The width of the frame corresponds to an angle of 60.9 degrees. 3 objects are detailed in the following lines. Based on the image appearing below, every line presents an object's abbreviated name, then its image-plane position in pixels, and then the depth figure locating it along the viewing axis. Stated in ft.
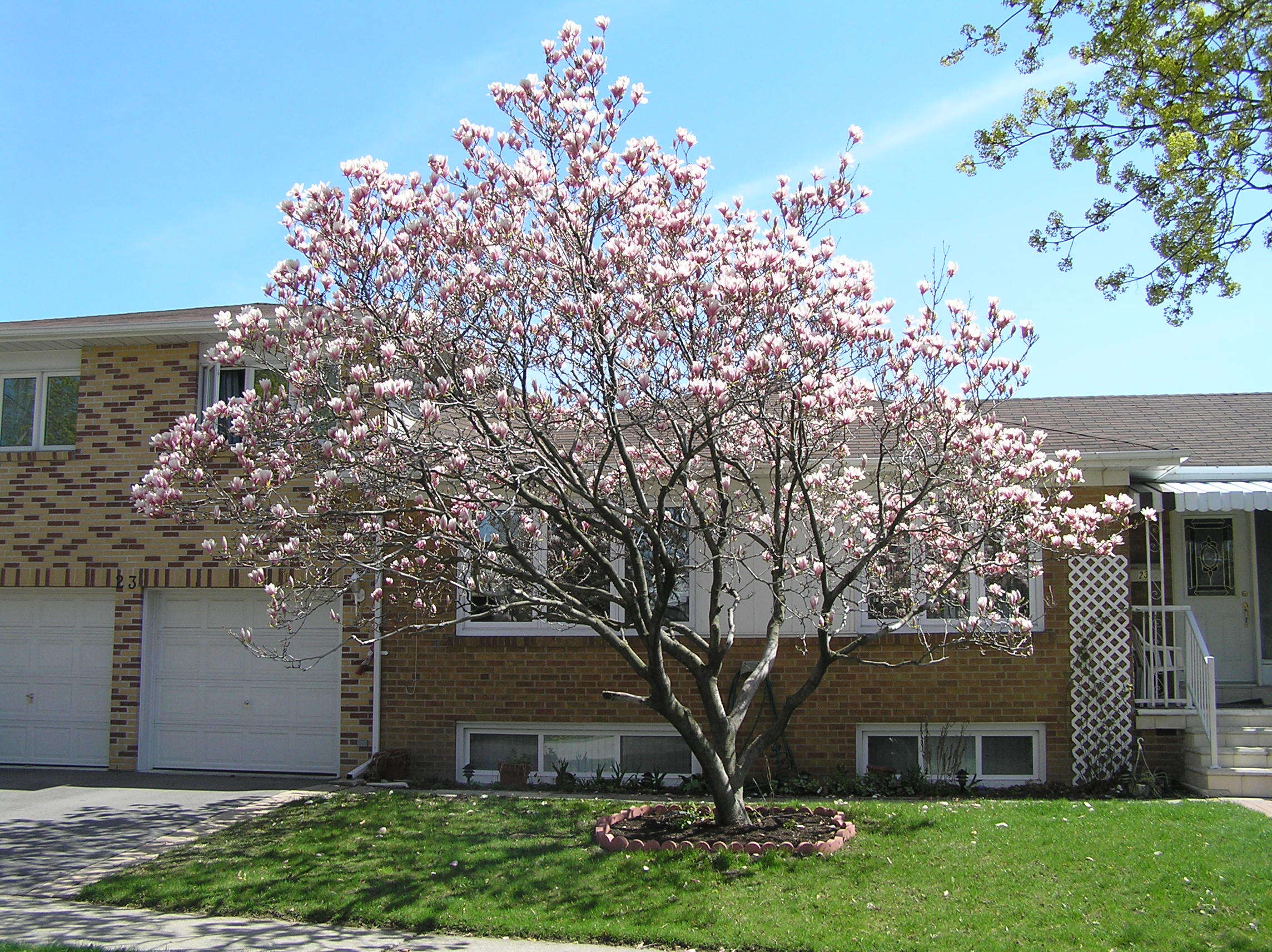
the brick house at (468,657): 35.83
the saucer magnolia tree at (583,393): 23.98
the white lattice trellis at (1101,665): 35.14
